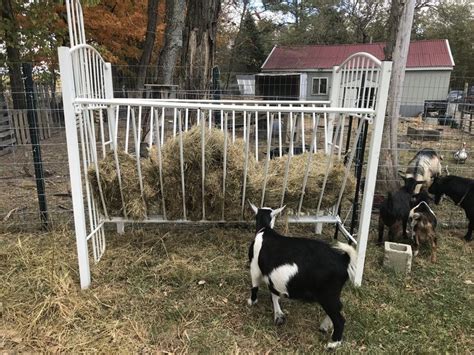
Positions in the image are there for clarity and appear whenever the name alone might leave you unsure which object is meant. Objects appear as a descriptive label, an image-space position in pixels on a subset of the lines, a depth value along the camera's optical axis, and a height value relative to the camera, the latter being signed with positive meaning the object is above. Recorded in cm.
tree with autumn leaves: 570 +127
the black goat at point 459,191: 440 -122
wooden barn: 2222 +181
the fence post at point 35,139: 383 -56
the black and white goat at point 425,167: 554 -114
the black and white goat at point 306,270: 244 -122
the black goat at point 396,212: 405 -130
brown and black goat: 388 -141
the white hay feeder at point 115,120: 282 -25
